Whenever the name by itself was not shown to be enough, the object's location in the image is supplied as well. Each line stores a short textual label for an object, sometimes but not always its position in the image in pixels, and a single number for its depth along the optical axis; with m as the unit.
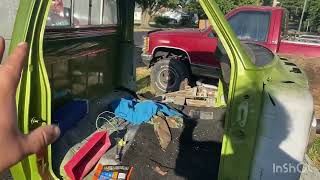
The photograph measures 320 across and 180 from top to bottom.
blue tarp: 3.46
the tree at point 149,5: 28.82
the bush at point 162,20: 35.58
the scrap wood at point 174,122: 3.52
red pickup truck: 5.52
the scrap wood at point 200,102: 4.70
